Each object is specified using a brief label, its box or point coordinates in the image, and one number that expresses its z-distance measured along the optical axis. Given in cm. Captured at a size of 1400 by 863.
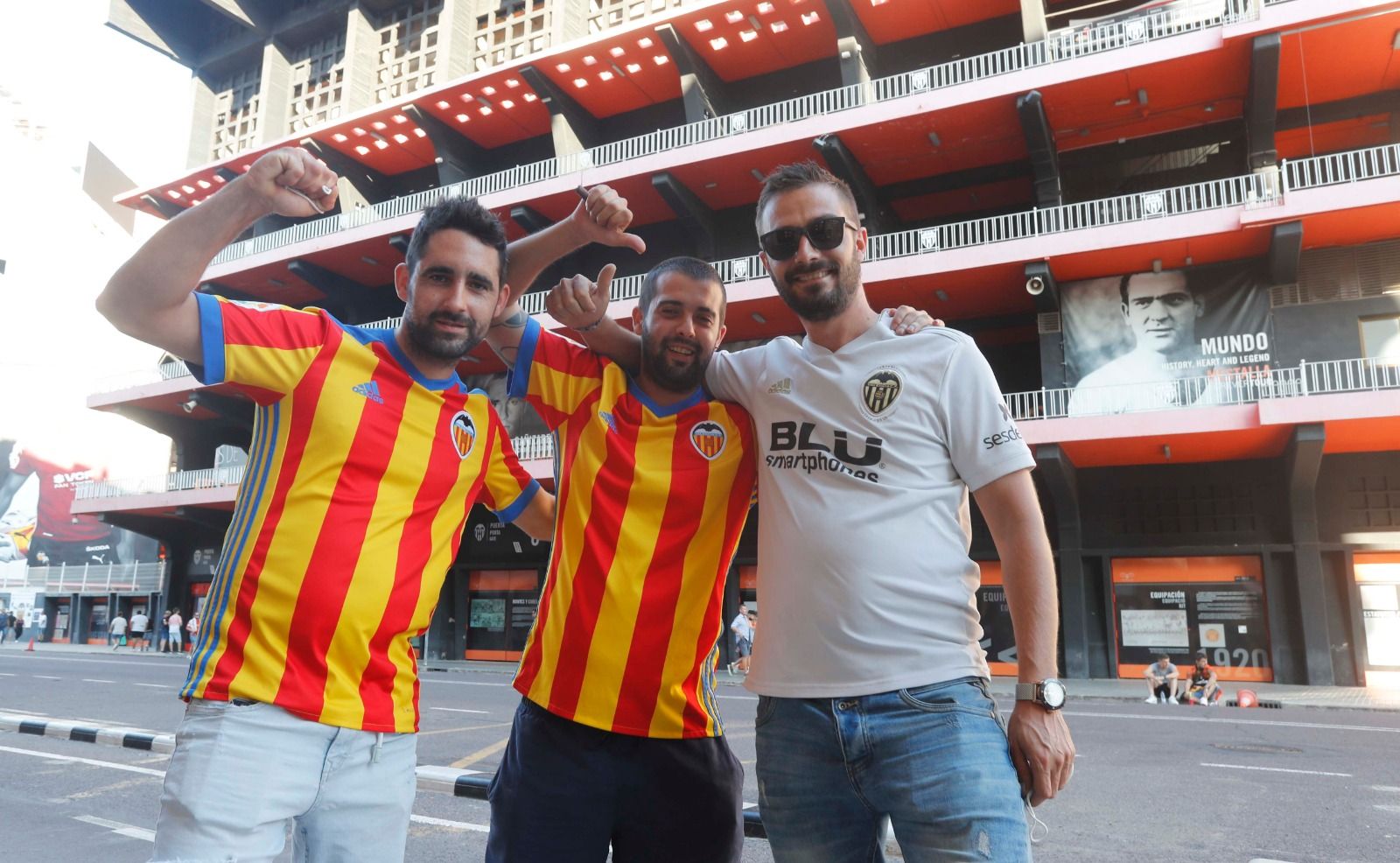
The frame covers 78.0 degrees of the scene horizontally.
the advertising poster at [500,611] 2598
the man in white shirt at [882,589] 202
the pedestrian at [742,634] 1867
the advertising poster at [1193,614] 1834
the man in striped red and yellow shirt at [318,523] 214
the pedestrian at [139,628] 3391
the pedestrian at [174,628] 3095
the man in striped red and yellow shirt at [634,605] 252
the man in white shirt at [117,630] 3297
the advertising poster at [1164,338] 1834
